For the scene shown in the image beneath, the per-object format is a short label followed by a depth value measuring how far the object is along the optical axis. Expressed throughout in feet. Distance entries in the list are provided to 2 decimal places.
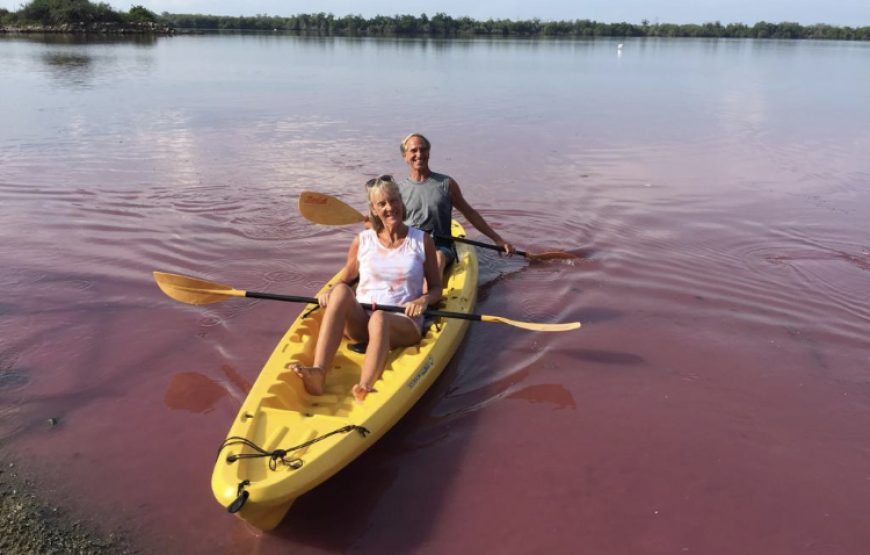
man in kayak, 19.75
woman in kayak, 13.46
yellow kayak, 10.29
